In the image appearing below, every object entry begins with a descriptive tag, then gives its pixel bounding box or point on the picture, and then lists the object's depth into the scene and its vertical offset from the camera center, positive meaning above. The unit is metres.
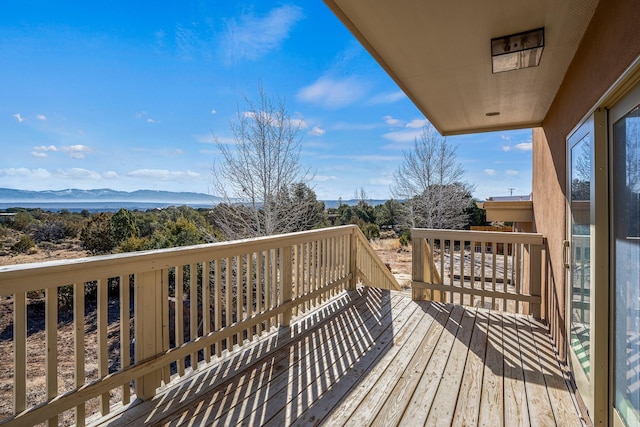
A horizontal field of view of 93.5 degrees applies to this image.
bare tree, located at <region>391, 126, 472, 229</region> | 14.62 +1.32
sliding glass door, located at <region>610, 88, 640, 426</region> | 1.30 -0.21
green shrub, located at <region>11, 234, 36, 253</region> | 8.50 -0.92
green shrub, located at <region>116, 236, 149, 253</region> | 9.96 -1.09
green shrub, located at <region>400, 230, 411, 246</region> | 17.41 -1.61
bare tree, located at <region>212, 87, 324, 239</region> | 10.86 +1.45
